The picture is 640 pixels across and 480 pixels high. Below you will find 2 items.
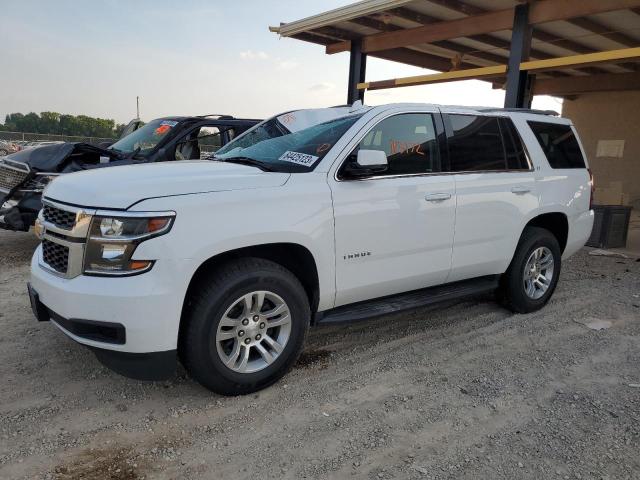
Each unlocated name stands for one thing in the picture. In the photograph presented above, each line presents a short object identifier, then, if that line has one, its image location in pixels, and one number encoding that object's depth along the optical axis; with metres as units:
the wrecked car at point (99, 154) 6.14
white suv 2.73
